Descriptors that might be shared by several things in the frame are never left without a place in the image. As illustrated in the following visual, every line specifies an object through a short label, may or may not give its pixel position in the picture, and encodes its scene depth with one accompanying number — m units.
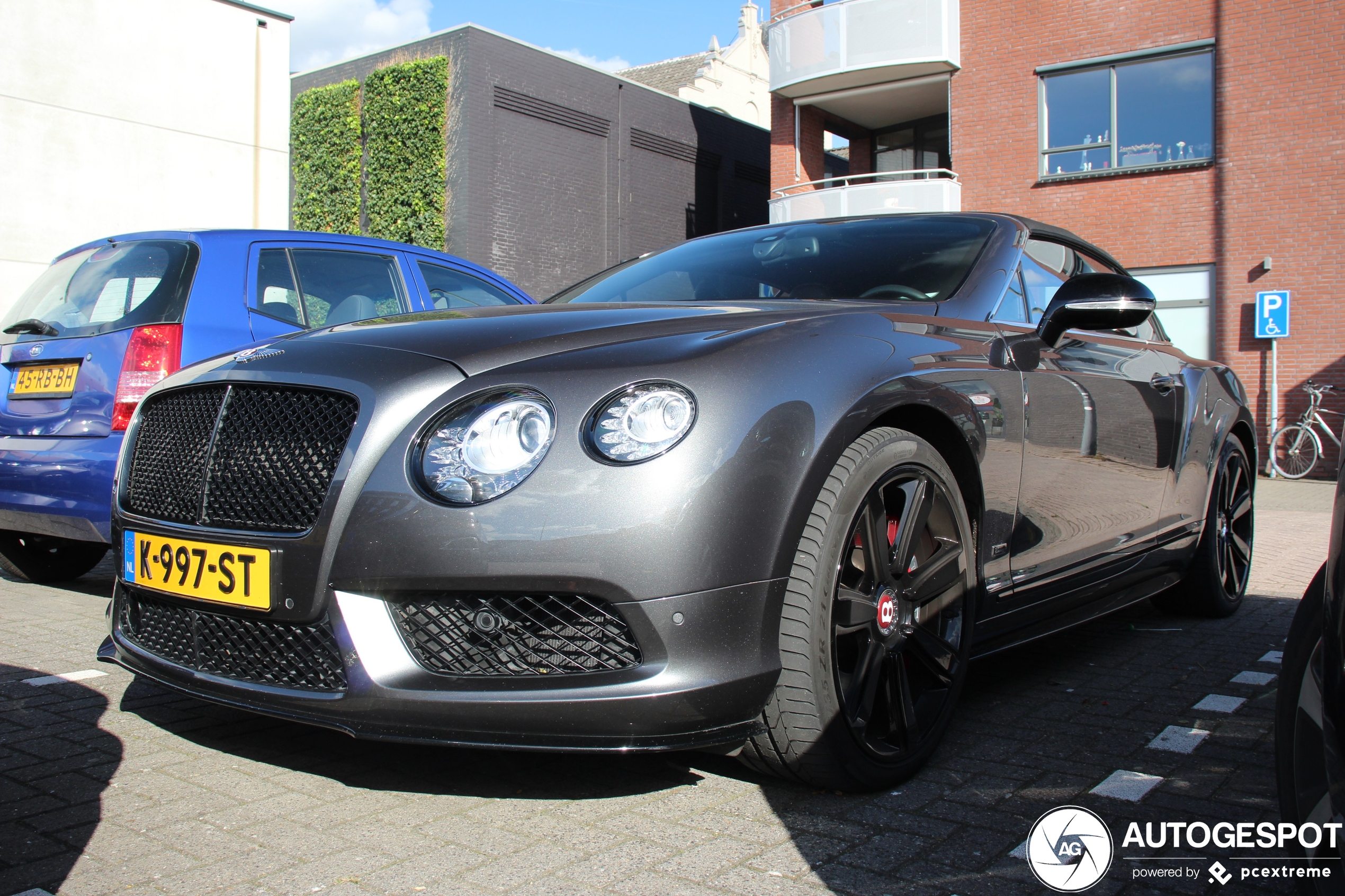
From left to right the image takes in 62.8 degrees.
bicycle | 14.33
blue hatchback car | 4.29
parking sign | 14.99
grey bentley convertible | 2.06
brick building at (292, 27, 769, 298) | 19.81
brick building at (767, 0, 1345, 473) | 15.04
